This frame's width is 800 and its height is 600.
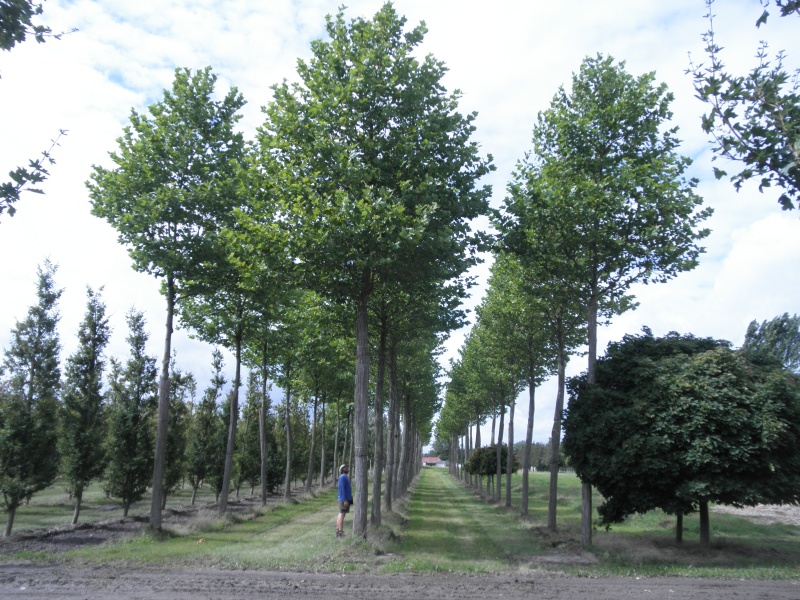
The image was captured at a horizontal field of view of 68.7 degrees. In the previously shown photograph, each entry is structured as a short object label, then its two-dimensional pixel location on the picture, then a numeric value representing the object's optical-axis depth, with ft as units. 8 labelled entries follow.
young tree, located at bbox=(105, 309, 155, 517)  72.33
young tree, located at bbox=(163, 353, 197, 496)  84.69
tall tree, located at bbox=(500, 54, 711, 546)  53.11
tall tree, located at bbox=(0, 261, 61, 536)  56.44
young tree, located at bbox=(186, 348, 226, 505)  98.68
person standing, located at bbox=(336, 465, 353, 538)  54.55
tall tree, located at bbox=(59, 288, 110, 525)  67.31
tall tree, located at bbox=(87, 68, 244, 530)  53.88
